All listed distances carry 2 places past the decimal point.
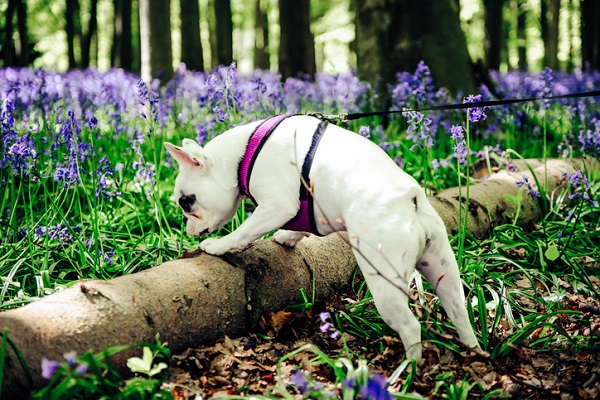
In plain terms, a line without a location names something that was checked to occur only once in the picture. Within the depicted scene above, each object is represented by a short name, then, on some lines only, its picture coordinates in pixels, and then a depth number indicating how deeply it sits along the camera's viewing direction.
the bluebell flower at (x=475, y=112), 3.13
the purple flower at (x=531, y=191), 3.83
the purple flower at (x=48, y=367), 1.75
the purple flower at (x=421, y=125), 3.57
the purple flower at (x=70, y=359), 1.76
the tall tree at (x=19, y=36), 8.01
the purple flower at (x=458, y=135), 3.19
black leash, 2.71
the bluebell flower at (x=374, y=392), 1.61
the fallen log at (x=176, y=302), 2.12
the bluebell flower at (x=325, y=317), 2.25
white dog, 2.28
